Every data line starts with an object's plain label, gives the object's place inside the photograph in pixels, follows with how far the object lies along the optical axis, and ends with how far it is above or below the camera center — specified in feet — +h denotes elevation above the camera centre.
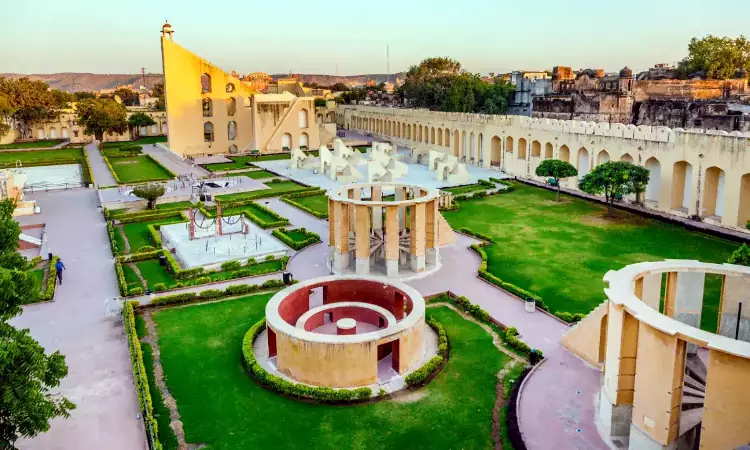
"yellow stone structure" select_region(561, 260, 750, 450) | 33.35 -15.63
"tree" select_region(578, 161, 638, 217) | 99.55 -11.31
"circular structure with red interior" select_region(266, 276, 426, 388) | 48.65 -19.22
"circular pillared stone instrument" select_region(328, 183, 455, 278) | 72.28 -15.95
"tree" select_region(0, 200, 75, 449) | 32.12 -14.49
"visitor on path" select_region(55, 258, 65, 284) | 72.48 -18.61
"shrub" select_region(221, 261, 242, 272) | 78.12 -19.68
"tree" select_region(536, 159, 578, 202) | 116.78 -11.38
